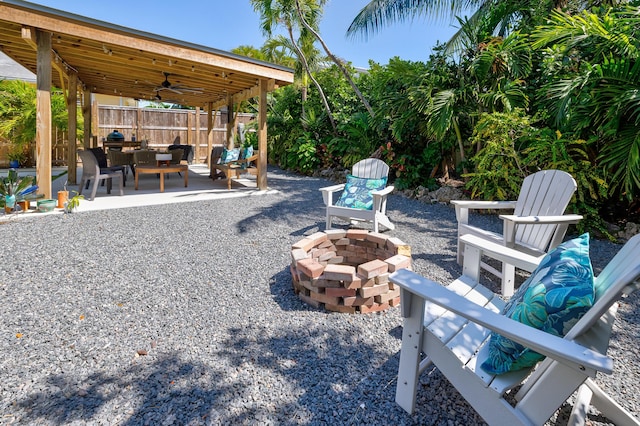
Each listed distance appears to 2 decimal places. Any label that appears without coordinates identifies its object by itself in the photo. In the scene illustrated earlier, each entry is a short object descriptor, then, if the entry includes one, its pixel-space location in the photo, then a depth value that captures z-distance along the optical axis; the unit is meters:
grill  9.15
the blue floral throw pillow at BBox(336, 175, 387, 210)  4.09
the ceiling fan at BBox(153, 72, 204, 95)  7.57
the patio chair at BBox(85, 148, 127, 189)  5.93
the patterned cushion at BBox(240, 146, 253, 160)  7.56
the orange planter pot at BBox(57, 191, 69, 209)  4.87
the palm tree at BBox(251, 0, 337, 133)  9.78
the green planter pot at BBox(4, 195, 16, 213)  4.39
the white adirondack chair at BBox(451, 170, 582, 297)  2.62
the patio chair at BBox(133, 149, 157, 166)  6.61
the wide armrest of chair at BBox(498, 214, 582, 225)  2.52
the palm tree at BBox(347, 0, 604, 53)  5.86
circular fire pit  2.35
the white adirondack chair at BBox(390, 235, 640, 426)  1.00
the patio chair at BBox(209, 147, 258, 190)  7.15
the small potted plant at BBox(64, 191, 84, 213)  4.71
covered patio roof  4.67
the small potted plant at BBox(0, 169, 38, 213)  4.41
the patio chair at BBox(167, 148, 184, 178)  7.38
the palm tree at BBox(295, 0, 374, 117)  8.97
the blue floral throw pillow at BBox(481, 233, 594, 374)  1.13
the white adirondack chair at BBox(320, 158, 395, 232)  3.81
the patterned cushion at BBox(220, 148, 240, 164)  7.58
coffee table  6.55
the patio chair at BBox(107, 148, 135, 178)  6.94
